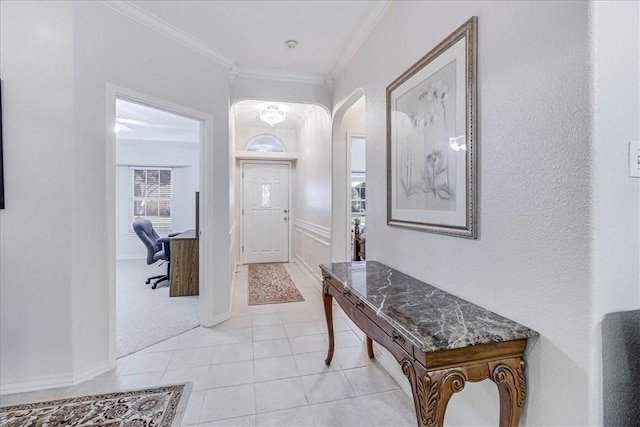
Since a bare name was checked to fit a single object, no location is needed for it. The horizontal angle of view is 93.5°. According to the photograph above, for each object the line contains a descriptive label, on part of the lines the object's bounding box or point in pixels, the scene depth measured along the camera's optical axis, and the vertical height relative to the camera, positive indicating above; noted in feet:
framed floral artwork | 4.43 +1.22
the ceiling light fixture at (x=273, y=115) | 14.37 +4.56
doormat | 12.65 -3.72
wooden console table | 3.36 -1.64
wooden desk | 12.87 -2.45
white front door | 19.93 -0.20
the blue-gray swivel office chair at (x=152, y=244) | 14.74 -1.79
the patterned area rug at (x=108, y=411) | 5.46 -3.86
